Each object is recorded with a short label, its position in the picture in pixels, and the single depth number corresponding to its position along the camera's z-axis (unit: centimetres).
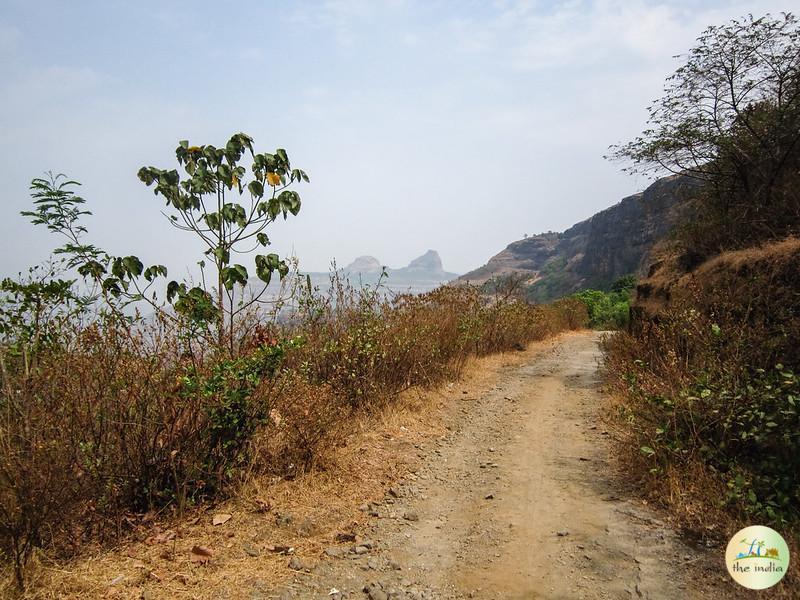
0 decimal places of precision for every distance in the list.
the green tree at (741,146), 833
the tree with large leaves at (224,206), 396
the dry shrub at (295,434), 448
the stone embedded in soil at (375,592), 299
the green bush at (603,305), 2106
